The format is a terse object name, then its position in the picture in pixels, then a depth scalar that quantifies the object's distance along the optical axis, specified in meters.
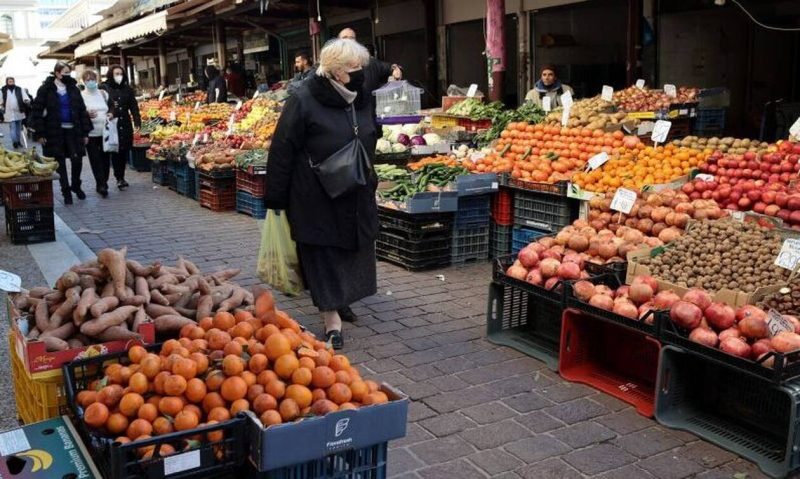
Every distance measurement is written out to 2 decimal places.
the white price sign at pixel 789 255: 4.34
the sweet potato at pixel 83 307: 3.29
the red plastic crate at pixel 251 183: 9.85
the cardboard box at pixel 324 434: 2.40
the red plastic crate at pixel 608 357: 4.43
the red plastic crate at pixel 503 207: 7.36
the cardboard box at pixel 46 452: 2.53
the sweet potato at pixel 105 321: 3.22
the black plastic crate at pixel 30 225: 8.59
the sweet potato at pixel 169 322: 3.36
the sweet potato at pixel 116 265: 3.59
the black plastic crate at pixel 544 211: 6.91
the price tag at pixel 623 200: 5.84
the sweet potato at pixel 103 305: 3.31
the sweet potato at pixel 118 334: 3.20
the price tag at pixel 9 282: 3.39
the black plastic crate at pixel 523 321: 5.14
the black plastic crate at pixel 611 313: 4.16
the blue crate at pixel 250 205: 9.96
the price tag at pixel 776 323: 3.79
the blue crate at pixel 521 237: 7.21
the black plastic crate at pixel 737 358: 3.47
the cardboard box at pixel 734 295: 4.23
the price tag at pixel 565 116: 8.45
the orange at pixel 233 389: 2.67
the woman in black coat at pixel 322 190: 4.73
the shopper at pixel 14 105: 20.09
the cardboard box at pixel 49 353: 2.96
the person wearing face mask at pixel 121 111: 12.69
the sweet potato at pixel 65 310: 3.32
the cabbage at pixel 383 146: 9.43
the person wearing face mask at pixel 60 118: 10.40
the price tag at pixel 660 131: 7.50
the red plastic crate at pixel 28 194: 8.52
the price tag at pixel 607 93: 9.64
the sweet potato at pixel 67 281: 3.58
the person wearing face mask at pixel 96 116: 11.62
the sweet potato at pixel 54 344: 3.07
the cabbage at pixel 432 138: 10.03
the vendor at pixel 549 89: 10.66
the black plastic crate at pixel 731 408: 3.54
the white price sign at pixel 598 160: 7.09
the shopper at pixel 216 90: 18.25
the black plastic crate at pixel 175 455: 2.35
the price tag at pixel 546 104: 9.67
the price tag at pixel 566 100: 8.54
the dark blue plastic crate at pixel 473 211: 7.30
